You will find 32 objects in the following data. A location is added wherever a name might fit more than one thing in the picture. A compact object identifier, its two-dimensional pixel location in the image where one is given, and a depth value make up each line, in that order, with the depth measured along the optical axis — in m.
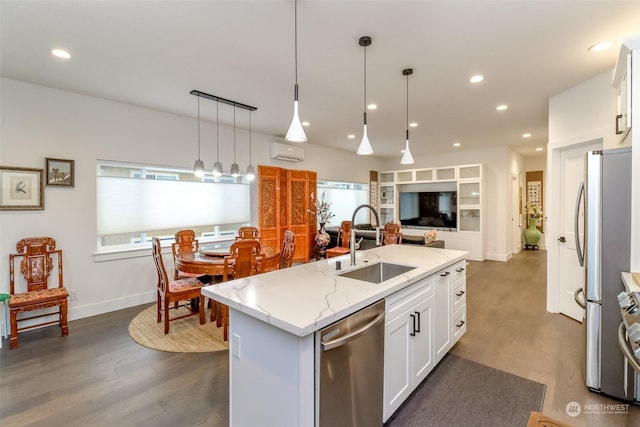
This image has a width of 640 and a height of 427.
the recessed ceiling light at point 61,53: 2.63
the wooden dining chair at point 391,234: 4.61
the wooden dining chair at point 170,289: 3.12
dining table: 3.20
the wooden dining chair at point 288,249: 3.89
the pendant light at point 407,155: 3.04
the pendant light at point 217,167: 4.08
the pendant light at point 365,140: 2.45
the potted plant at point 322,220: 6.50
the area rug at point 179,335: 2.89
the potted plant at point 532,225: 8.56
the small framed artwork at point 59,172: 3.44
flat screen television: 7.48
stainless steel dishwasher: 1.33
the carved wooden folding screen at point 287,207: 5.67
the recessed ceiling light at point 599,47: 2.56
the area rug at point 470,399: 1.91
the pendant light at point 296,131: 2.16
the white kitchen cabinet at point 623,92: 1.96
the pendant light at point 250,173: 4.60
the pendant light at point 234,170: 4.31
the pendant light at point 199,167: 3.85
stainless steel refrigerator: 2.00
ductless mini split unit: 5.79
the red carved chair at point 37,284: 2.93
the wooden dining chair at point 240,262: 2.97
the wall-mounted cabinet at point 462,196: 7.00
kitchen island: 1.28
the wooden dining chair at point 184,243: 4.09
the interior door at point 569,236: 3.47
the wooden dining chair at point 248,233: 4.86
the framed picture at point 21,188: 3.16
